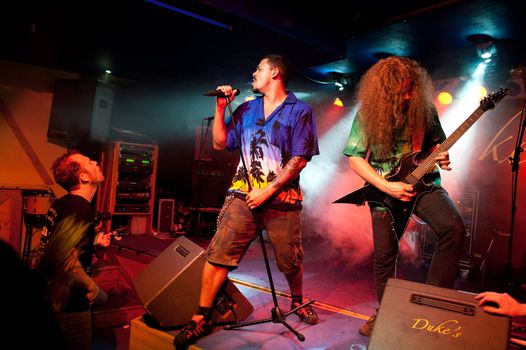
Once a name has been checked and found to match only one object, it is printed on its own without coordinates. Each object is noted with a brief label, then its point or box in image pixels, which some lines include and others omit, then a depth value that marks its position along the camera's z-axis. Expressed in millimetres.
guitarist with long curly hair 2402
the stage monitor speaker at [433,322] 1606
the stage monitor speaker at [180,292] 2693
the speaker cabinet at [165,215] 7676
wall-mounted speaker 6973
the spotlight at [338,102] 7438
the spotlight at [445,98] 6103
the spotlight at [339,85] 7156
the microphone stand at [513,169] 4253
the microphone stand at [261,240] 2738
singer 2707
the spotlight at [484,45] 5234
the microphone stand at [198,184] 7566
